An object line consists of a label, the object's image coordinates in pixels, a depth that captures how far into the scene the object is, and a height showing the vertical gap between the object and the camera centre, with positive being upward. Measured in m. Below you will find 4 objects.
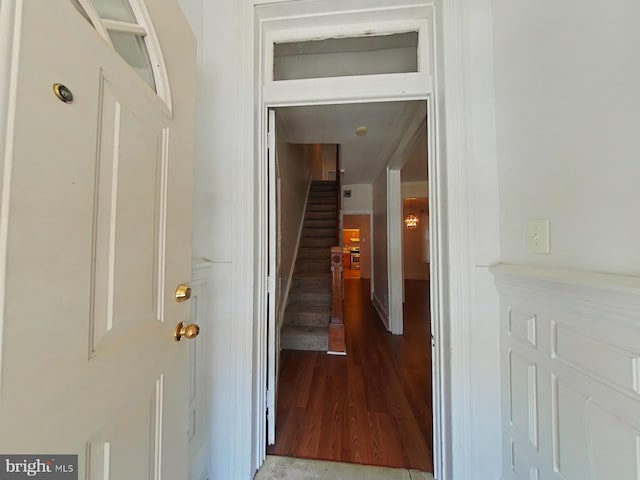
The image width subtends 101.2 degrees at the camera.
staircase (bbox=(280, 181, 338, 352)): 3.30 -0.55
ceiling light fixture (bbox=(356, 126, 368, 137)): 3.00 +1.38
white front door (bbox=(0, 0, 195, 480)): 0.43 -0.01
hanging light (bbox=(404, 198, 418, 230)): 8.63 +0.92
